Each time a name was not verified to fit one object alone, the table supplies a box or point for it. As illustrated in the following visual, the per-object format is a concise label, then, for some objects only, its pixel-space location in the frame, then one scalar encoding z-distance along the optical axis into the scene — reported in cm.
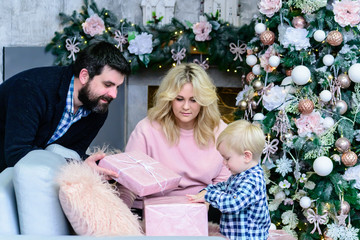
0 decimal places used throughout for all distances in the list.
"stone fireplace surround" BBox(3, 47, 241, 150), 387
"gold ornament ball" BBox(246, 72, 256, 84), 326
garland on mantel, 353
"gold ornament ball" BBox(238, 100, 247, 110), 323
